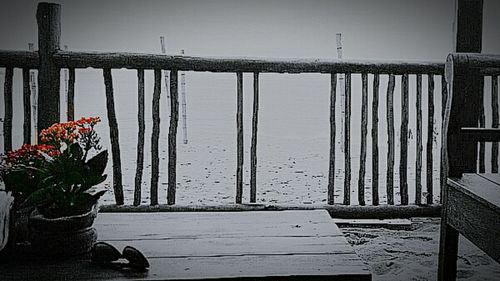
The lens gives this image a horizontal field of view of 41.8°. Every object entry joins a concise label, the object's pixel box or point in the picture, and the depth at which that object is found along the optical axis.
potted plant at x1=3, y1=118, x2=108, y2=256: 1.93
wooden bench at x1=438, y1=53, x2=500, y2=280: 2.39
